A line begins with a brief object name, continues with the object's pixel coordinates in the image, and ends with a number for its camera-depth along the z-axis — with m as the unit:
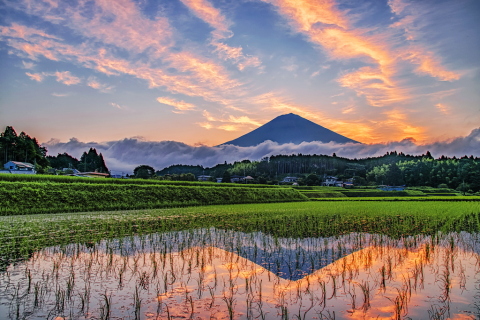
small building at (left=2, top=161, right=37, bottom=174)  46.96
